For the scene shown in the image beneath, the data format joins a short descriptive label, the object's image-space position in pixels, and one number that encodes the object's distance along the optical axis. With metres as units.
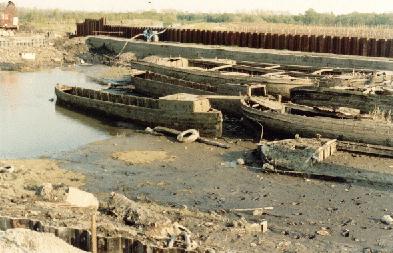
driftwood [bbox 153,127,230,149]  19.67
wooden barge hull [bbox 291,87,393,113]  19.89
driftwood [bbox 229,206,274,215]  13.16
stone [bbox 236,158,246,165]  17.61
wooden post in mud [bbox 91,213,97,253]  9.27
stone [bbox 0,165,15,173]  16.09
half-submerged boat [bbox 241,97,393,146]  17.81
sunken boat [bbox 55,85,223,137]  20.77
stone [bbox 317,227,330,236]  11.88
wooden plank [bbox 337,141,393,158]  17.57
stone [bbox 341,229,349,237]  11.88
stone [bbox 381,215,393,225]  12.66
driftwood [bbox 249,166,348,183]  15.72
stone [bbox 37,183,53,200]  13.04
